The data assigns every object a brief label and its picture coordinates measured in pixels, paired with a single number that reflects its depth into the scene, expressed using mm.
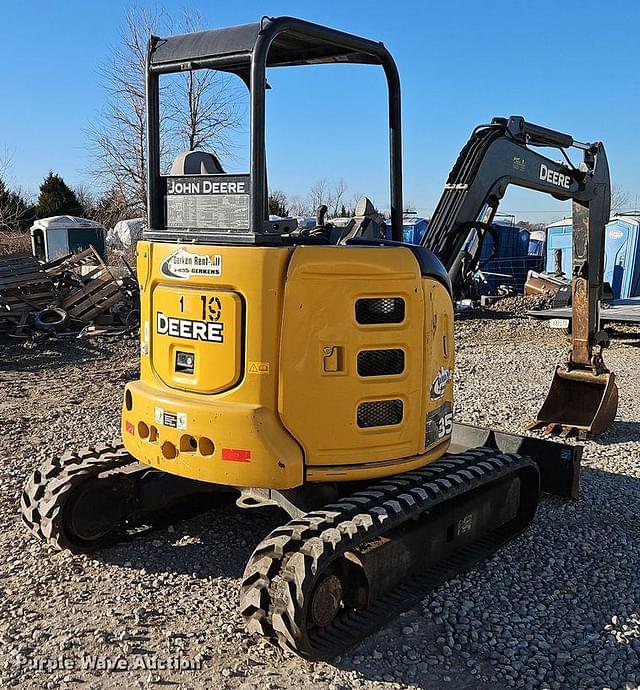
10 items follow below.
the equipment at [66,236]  31625
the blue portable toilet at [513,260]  26516
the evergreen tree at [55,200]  40656
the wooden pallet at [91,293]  16406
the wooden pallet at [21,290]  15531
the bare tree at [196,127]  24141
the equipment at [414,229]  27766
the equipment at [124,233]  34022
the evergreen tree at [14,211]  36531
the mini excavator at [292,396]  4215
